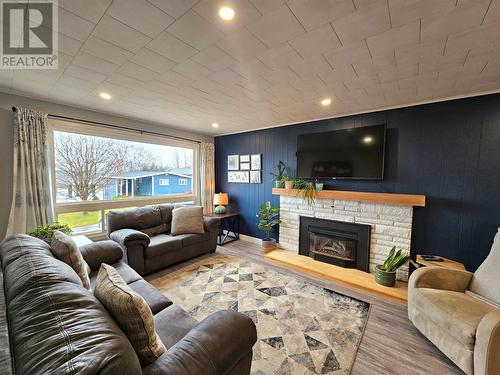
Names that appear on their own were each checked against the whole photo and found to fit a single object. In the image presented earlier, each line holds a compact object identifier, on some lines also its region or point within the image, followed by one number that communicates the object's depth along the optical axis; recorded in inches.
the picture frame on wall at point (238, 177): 174.8
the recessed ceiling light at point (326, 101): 101.9
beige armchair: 50.1
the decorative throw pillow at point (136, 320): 34.3
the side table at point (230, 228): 174.5
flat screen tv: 114.0
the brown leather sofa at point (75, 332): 23.2
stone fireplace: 105.9
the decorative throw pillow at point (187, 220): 132.5
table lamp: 174.6
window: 118.1
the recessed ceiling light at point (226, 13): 47.3
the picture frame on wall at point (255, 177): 166.7
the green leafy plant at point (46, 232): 77.9
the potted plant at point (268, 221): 148.0
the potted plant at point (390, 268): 98.6
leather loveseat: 104.2
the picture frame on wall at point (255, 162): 165.6
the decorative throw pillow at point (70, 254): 58.5
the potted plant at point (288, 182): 140.7
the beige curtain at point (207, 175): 185.0
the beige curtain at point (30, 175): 98.2
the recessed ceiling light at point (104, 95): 98.0
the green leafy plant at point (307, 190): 132.5
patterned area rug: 61.1
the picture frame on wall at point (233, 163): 179.6
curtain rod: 111.7
